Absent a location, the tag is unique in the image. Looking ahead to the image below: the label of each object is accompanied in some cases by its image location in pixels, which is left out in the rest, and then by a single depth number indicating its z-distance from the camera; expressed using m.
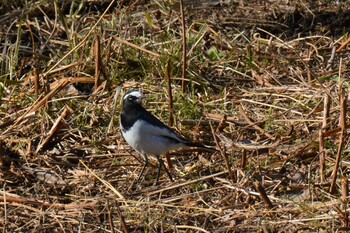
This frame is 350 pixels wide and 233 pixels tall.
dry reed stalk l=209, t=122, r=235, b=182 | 11.37
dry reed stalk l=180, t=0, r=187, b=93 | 14.21
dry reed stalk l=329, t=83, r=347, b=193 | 10.84
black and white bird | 12.65
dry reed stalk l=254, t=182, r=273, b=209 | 10.72
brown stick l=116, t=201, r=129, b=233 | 10.04
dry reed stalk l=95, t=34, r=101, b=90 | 15.02
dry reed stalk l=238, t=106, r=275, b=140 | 13.57
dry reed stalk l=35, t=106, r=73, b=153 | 13.66
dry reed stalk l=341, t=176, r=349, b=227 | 10.31
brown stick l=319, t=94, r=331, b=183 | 11.64
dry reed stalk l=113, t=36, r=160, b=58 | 15.69
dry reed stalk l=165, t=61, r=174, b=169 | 13.18
